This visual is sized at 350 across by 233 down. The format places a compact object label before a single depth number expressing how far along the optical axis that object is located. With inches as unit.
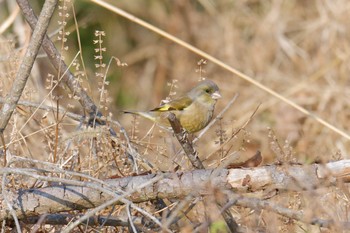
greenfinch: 373.4
